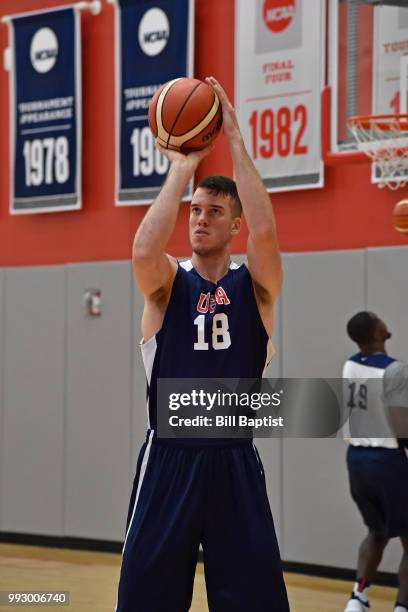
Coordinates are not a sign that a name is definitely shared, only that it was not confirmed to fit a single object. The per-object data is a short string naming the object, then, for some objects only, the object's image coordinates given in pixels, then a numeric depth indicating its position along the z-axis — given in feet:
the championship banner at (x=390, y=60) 40.32
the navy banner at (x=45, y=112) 55.71
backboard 40.55
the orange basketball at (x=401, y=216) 36.65
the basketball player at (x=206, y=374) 20.93
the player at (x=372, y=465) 36.09
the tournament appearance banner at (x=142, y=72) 51.88
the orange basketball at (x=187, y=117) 21.67
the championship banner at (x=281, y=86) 47.07
